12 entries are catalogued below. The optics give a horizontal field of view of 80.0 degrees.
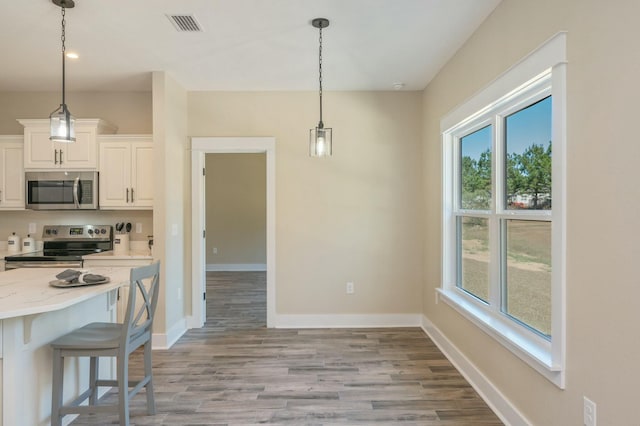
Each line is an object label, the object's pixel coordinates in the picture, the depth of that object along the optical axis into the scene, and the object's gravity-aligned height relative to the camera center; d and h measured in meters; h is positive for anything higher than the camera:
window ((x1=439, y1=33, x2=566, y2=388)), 1.95 +0.03
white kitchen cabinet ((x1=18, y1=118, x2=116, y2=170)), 4.11 +0.68
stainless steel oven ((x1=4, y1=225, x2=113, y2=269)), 4.28 -0.31
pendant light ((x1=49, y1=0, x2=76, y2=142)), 2.44 +0.56
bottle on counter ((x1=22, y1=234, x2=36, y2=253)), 4.32 -0.36
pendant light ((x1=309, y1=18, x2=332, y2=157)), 2.99 +0.56
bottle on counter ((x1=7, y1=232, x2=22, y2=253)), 4.35 -0.35
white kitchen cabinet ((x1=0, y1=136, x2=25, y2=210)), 4.21 +0.47
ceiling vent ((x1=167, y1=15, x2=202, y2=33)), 2.77 +1.43
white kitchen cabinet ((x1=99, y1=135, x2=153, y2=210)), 4.13 +0.48
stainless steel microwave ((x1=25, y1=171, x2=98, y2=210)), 4.12 +0.25
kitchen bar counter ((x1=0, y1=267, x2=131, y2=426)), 1.99 -0.71
